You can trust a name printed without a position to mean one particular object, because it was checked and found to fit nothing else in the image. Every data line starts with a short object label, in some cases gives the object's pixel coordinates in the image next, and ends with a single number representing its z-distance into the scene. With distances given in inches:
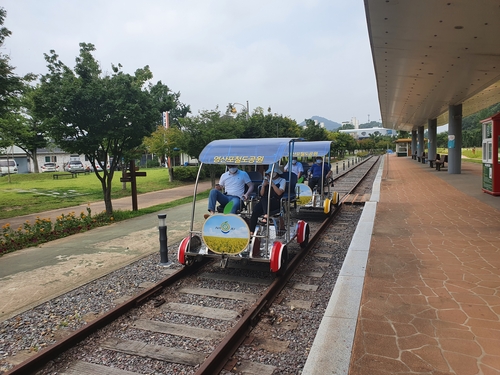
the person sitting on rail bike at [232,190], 255.8
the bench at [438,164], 1040.6
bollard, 256.4
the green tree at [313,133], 1743.4
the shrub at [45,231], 318.9
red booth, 452.1
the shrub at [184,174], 1013.2
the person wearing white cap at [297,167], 436.1
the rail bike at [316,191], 400.2
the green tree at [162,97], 451.5
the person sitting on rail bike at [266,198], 251.0
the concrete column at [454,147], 916.6
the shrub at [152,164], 2089.1
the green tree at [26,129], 398.9
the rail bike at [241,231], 218.5
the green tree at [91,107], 384.2
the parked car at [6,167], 1599.9
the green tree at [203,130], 729.0
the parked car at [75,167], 1574.6
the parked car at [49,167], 1710.1
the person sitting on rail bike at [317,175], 442.0
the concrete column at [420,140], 1746.4
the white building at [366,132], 5271.7
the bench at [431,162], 1218.1
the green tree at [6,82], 384.5
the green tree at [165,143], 981.8
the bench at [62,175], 1202.6
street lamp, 1140.8
